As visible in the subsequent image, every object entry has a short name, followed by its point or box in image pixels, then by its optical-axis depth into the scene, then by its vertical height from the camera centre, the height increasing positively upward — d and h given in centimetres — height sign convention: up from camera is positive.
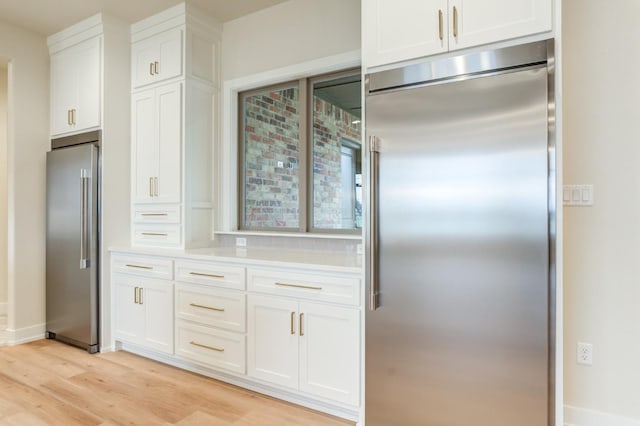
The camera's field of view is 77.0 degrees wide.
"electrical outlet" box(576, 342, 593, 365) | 209 -74
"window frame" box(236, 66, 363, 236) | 319 +44
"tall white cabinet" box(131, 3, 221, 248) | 324 +73
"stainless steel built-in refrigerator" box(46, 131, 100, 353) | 334 -24
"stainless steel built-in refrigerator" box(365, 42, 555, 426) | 168 -13
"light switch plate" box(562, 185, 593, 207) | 208 +9
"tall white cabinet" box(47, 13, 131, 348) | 337 +95
